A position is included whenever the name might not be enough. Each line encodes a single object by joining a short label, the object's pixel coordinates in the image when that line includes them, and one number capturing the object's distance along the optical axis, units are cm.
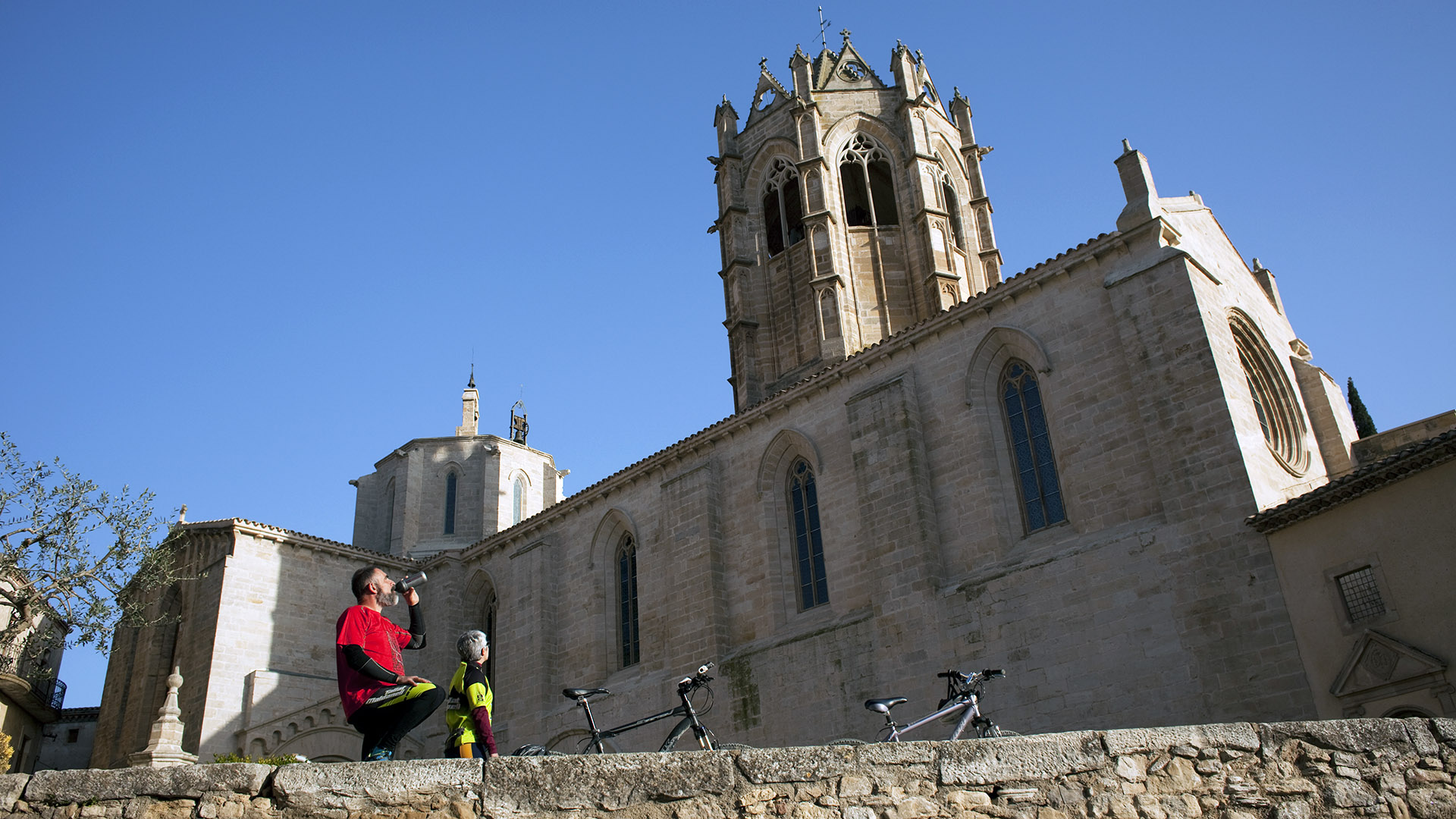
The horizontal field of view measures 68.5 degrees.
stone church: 1448
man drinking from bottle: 626
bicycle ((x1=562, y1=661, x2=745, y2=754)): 1011
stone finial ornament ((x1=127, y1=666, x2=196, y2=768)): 1802
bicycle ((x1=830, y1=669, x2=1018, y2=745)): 941
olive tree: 1723
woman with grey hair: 669
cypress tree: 2330
